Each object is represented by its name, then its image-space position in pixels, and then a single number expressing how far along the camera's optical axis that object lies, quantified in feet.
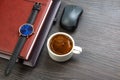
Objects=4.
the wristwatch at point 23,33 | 1.95
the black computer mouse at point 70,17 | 2.15
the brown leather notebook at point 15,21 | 2.01
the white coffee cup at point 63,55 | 1.96
